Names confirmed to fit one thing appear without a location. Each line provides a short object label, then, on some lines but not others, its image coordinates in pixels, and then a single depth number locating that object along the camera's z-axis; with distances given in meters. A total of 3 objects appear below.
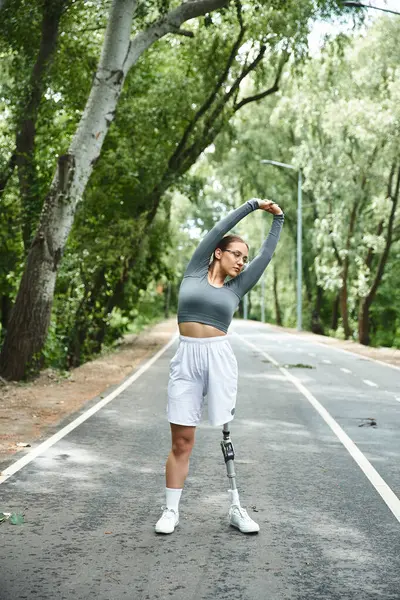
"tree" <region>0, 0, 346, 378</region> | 14.77
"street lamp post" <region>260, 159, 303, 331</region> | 48.78
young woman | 5.64
